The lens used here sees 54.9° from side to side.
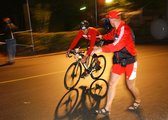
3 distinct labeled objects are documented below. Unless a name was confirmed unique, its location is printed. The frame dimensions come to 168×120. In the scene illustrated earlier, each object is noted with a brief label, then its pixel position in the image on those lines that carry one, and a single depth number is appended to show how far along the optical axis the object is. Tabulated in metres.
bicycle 4.28
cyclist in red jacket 4.17
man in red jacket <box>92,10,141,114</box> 2.86
